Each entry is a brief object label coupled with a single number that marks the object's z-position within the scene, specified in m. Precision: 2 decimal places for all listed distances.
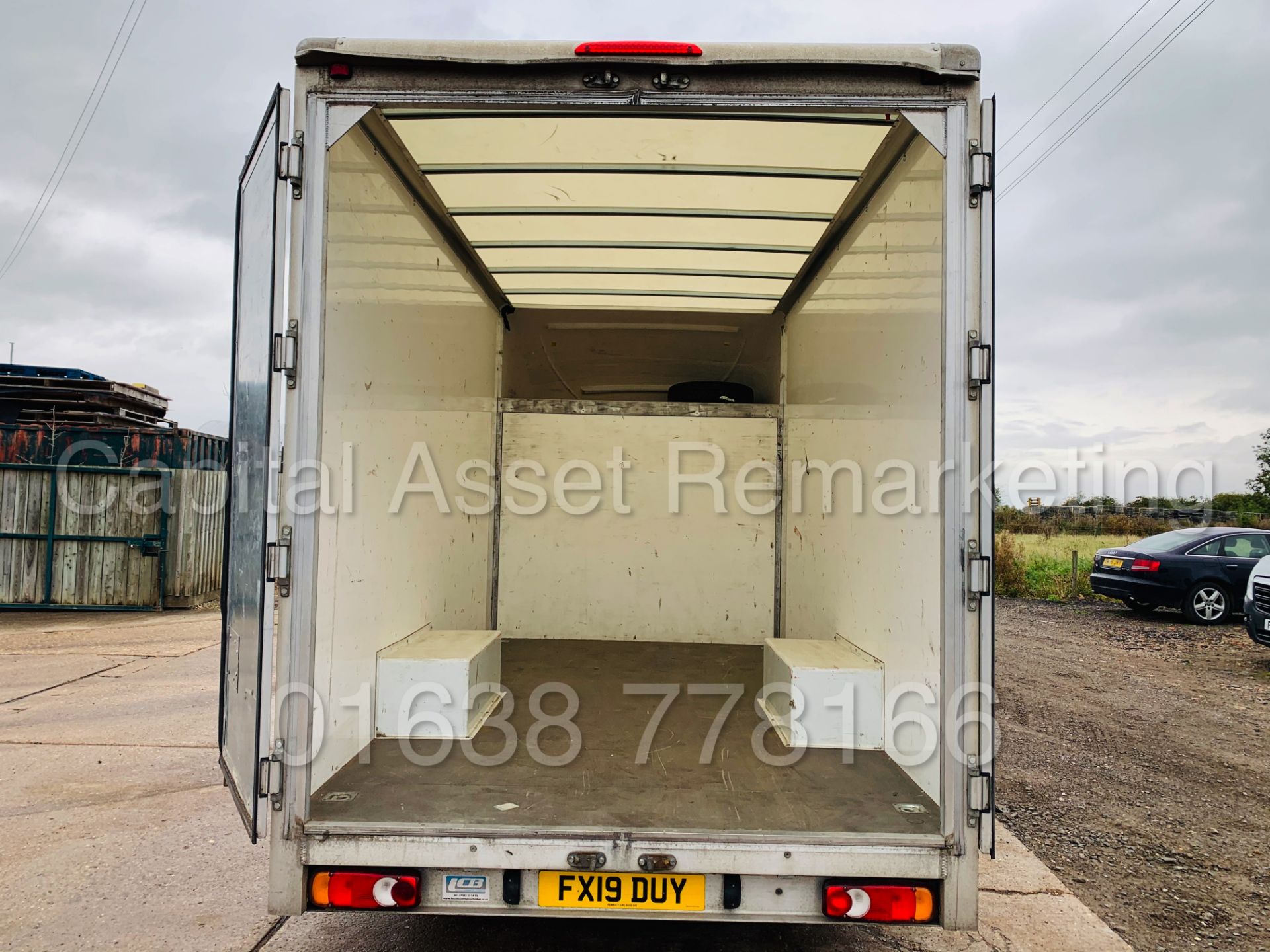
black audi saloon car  10.66
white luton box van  2.13
